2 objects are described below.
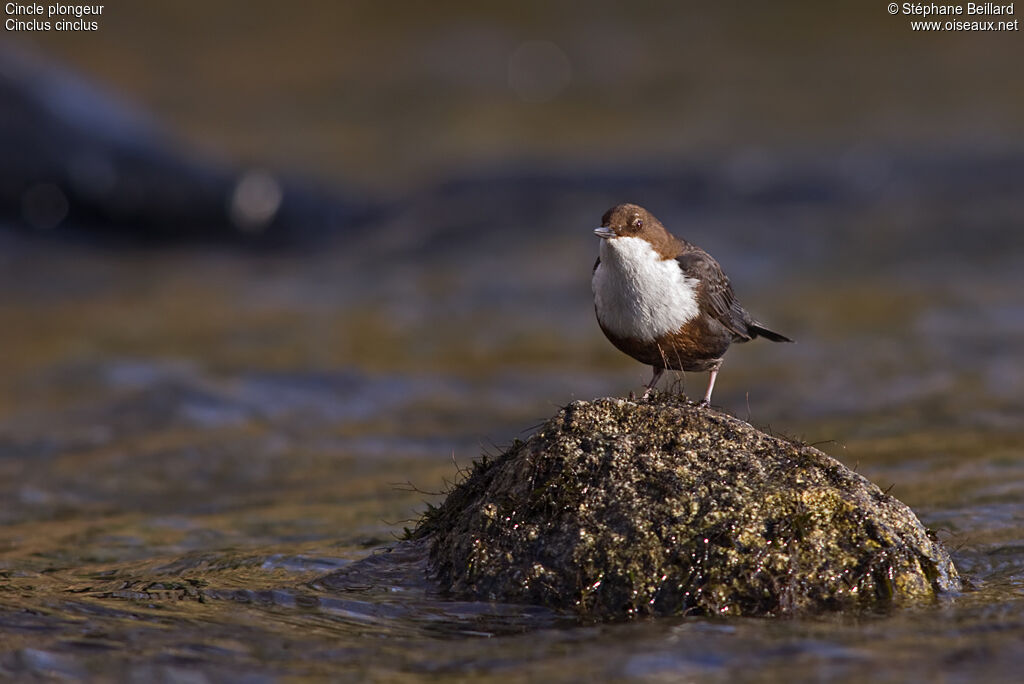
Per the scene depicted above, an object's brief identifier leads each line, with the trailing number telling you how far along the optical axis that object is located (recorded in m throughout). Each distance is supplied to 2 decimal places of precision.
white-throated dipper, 9.55
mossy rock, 8.11
